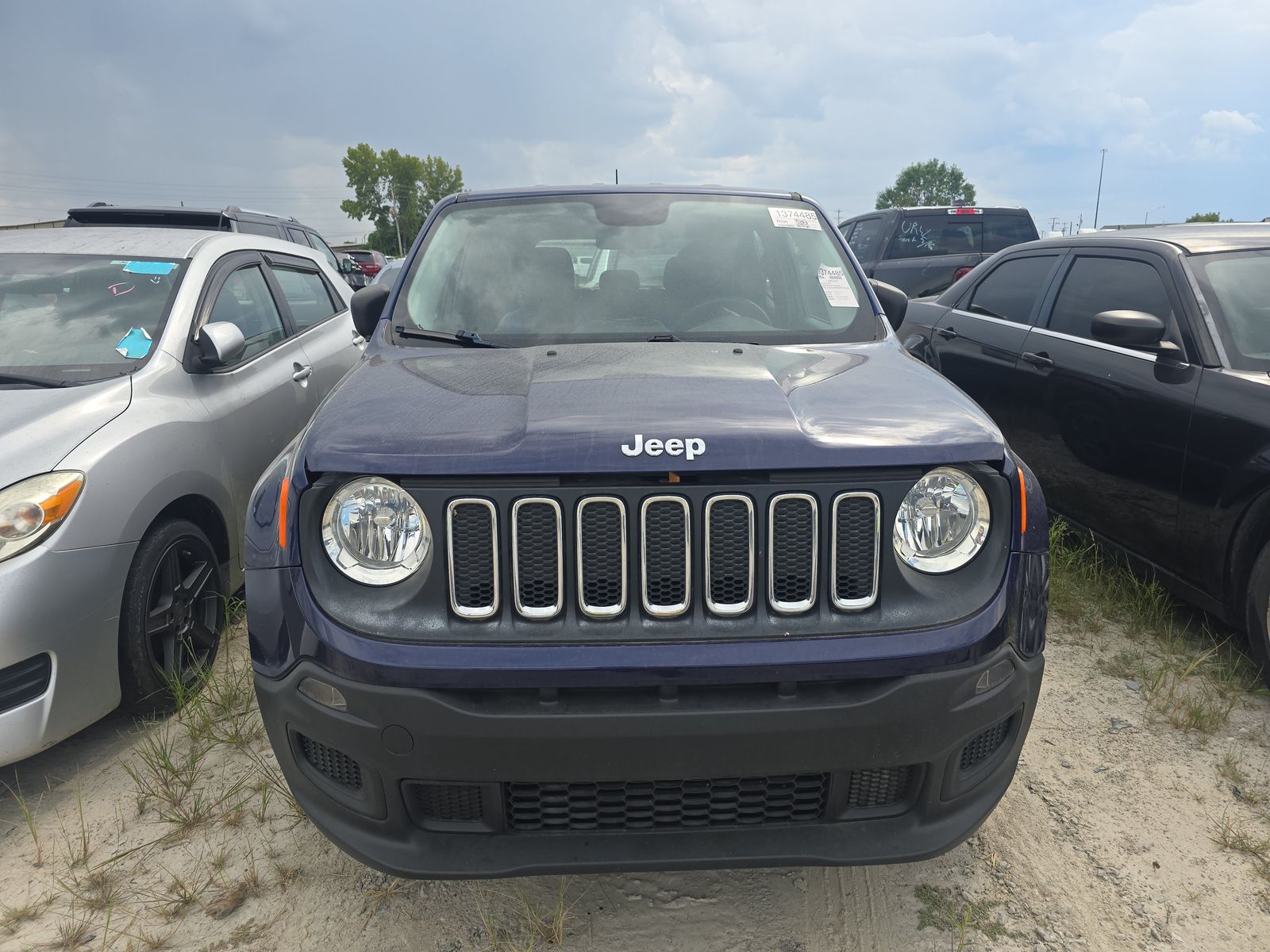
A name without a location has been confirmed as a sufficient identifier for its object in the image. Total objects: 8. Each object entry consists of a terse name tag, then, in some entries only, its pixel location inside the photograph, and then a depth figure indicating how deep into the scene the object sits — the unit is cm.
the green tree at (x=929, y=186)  10731
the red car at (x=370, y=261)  2591
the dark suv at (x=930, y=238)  1066
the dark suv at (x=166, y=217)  902
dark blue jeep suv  185
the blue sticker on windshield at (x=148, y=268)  395
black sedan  337
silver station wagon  273
